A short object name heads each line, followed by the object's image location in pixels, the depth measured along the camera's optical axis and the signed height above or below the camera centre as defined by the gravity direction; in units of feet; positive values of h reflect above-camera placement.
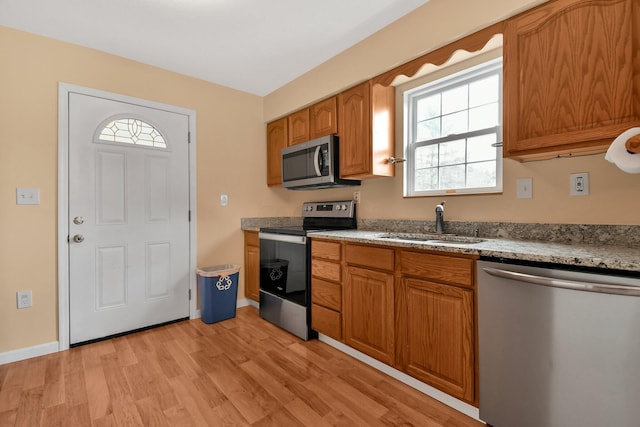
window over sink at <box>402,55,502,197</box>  6.72 +2.07
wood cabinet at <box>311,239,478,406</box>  4.97 -1.89
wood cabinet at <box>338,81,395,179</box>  7.94 +2.33
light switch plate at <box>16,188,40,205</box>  7.22 +0.51
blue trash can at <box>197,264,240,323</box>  9.42 -2.53
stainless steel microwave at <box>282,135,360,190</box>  8.93 +1.60
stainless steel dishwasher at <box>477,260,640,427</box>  3.55 -1.80
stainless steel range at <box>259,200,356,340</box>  8.18 -1.54
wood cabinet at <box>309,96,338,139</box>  9.05 +3.06
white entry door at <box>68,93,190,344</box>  8.00 -0.02
